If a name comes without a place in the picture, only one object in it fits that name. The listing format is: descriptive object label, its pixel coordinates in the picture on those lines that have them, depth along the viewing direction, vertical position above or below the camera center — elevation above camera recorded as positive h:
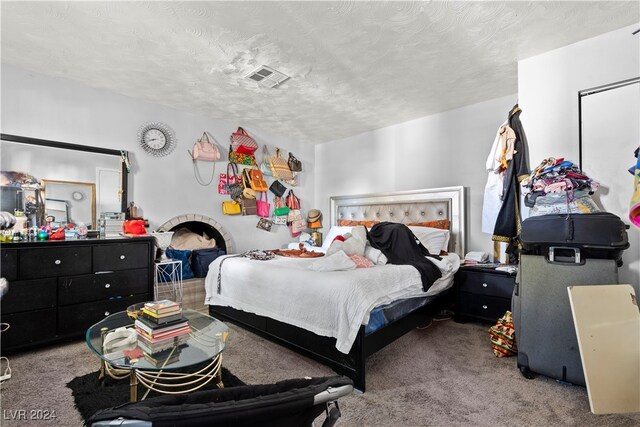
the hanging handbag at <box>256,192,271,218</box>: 4.67 +0.19
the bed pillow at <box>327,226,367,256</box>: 2.87 -0.25
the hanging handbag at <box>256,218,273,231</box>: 4.70 -0.10
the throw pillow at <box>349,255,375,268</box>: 2.60 -0.38
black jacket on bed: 2.67 -0.29
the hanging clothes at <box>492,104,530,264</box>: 2.78 +0.25
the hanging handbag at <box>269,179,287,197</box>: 4.88 +0.46
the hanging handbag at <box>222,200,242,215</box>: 4.29 +0.13
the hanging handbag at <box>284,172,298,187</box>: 5.05 +0.60
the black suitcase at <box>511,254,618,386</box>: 1.91 -0.63
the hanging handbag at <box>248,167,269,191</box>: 4.54 +0.55
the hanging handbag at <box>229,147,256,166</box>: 4.35 +0.85
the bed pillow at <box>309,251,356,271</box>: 2.38 -0.36
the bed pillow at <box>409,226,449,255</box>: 3.39 -0.24
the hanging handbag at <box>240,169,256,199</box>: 4.48 +0.46
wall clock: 3.62 +0.95
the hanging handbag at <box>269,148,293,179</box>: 4.78 +0.79
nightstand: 2.89 -0.74
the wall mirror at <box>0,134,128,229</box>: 2.84 +0.39
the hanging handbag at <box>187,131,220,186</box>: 3.97 +0.84
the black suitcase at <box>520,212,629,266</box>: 1.83 -0.11
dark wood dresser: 2.44 -0.57
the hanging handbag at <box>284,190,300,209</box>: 5.05 +0.27
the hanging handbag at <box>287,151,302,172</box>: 5.04 +0.88
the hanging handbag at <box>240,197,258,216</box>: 4.50 +0.17
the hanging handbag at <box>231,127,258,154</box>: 4.36 +1.07
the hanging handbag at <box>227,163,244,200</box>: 4.36 +0.45
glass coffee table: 1.53 -0.70
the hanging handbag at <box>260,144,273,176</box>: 4.73 +0.83
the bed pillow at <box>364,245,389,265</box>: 2.82 -0.36
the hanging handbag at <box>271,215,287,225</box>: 4.89 -0.03
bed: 1.97 -0.65
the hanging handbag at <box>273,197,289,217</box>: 4.88 +0.15
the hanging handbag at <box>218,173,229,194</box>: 4.27 +0.46
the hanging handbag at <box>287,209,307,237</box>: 5.03 -0.06
